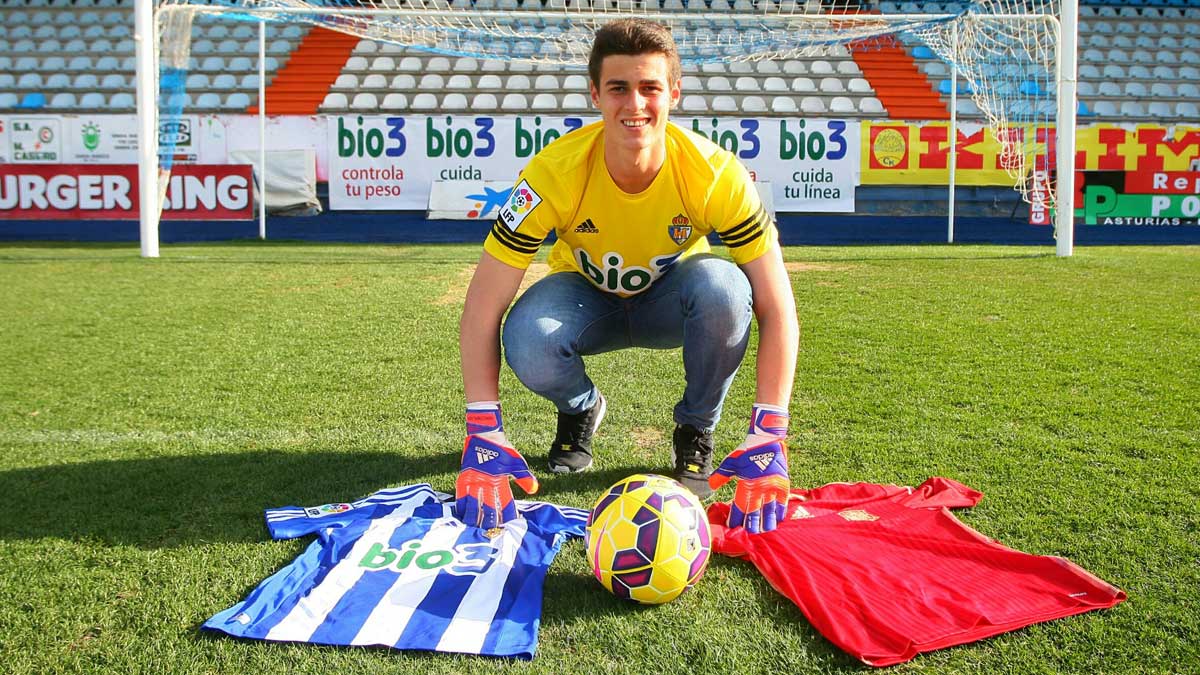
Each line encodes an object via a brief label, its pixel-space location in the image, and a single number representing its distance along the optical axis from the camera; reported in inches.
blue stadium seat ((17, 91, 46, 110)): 653.3
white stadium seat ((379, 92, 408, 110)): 637.9
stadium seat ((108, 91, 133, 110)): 646.5
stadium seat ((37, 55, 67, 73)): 684.7
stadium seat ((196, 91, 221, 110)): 640.4
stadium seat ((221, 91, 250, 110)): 639.8
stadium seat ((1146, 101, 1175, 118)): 656.7
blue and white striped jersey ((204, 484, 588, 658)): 80.1
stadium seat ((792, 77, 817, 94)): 657.0
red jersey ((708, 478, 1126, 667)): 79.9
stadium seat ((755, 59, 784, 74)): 675.4
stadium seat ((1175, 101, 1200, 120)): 658.8
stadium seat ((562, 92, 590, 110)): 634.5
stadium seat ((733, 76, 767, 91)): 655.8
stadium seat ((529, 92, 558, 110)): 634.2
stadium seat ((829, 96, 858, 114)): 636.7
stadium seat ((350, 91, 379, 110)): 638.5
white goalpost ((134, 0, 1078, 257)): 380.2
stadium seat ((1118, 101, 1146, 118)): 653.9
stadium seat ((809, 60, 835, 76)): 668.4
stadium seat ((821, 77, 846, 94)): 655.8
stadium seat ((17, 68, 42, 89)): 670.5
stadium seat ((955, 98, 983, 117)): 635.5
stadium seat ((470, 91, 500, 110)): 637.3
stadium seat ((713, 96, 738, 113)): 636.1
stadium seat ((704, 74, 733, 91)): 655.1
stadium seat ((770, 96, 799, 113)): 635.5
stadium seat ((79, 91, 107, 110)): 648.4
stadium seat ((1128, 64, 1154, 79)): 685.3
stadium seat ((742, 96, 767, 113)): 634.8
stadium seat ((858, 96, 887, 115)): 638.5
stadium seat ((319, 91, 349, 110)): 640.4
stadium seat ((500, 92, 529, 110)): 635.5
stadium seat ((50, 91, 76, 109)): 650.8
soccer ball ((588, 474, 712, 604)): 85.6
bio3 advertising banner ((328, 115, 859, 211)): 540.7
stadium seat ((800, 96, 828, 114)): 638.5
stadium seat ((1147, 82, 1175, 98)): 672.4
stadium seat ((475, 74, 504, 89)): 655.1
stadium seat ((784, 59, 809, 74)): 672.4
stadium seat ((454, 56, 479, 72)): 674.2
